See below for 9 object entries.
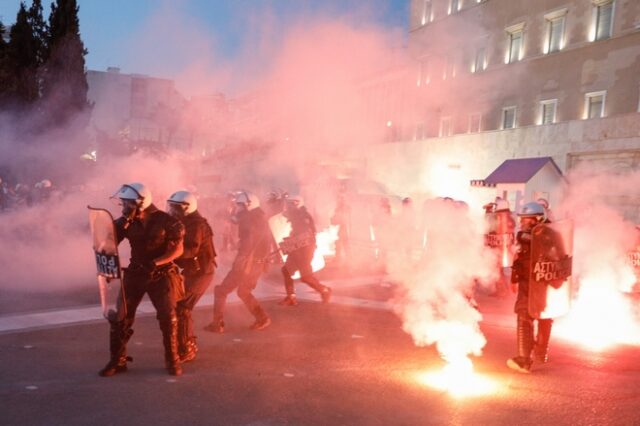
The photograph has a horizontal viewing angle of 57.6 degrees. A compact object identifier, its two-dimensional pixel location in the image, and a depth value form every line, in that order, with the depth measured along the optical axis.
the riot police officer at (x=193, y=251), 6.07
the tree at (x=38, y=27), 24.42
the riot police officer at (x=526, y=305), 5.82
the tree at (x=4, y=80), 22.23
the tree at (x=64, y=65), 25.09
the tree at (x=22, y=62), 22.62
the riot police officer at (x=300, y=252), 8.97
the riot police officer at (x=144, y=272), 5.36
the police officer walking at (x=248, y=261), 7.14
